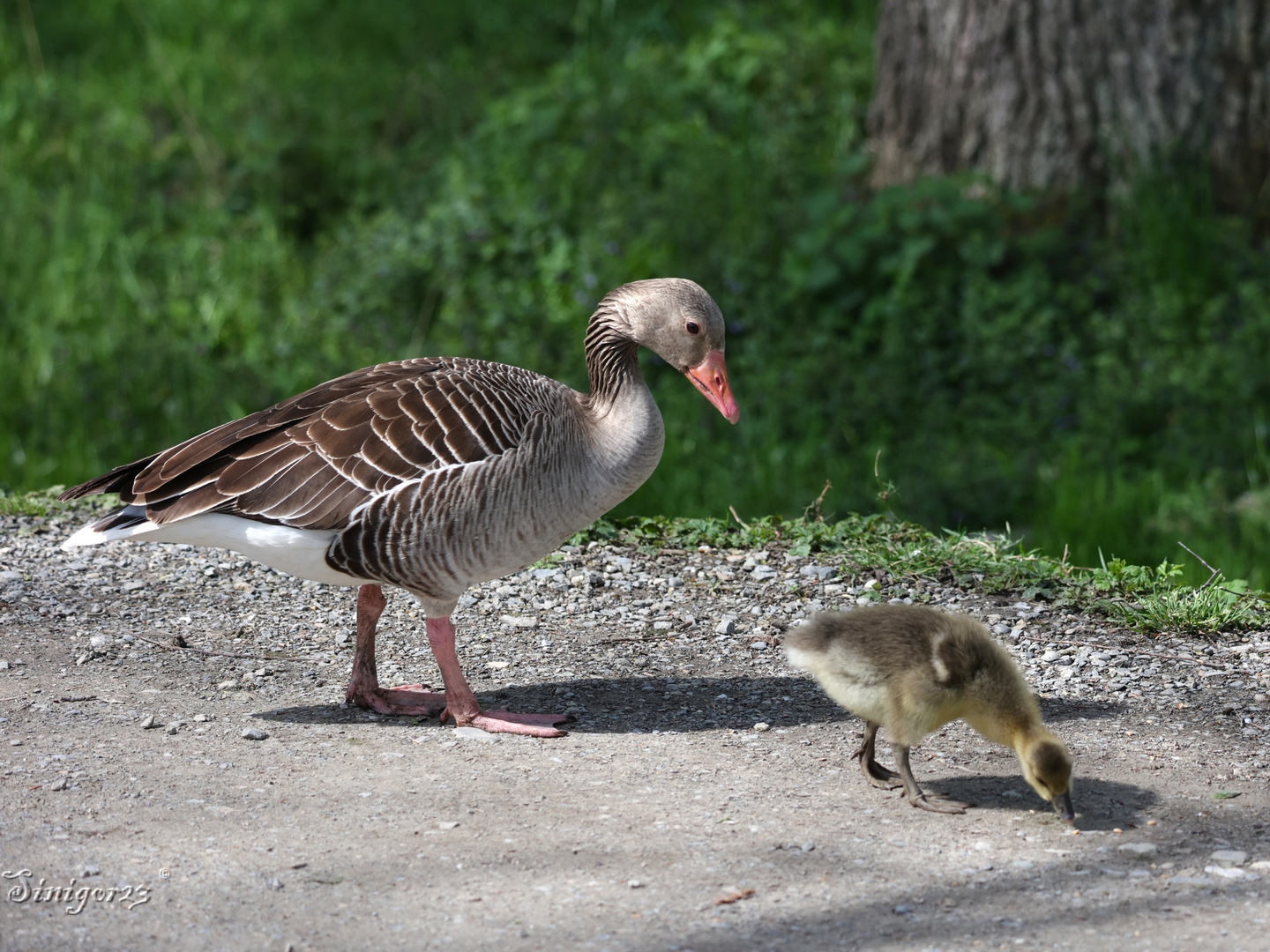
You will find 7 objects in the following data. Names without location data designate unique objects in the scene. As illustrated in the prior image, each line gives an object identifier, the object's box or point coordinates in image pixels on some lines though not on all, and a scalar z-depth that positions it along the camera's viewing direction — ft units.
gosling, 26.18
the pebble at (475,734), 30.58
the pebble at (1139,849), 25.42
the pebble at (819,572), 39.45
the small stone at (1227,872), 24.44
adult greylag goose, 29.86
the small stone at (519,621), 37.60
